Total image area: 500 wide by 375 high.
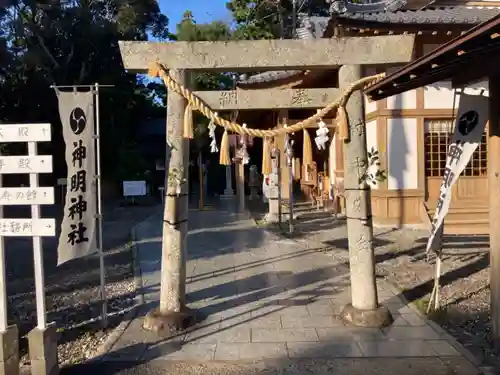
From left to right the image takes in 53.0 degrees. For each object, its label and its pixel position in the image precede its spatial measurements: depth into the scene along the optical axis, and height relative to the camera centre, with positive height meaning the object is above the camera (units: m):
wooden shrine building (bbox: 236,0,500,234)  12.41 +0.36
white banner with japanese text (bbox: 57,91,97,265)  5.57 +0.02
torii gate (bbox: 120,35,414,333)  5.74 +0.78
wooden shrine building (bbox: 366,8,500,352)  4.41 +0.96
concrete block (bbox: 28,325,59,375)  4.40 -1.56
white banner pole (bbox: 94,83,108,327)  5.76 -0.42
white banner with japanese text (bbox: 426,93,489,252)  5.37 +0.24
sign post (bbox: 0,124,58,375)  4.54 -0.24
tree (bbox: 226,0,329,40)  24.89 +7.72
